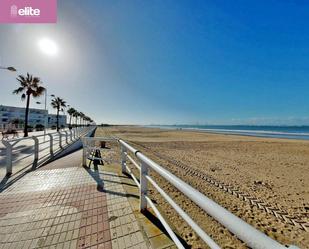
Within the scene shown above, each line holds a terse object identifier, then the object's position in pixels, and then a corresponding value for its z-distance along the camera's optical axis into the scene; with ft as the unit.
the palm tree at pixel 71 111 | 210.45
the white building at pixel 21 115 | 244.59
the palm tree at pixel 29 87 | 72.60
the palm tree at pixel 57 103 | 141.78
